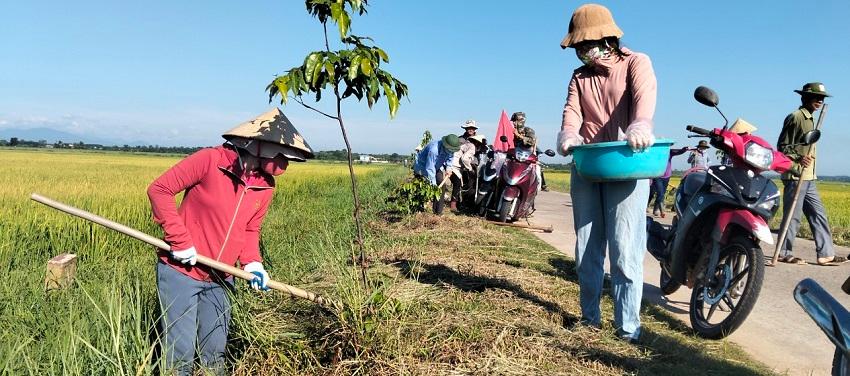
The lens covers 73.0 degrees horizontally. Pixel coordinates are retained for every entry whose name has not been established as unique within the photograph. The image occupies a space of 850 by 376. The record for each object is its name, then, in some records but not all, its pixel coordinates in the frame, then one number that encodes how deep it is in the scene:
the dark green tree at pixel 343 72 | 2.64
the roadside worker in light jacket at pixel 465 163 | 9.98
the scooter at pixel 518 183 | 8.41
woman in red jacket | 2.64
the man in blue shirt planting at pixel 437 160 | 9.24
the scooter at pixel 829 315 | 1.43
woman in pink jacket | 3.17
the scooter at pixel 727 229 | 3.49
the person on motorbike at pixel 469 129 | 10.55
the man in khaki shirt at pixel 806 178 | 6.14
